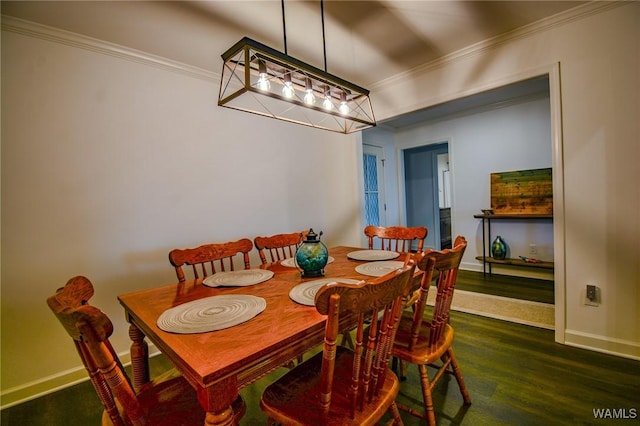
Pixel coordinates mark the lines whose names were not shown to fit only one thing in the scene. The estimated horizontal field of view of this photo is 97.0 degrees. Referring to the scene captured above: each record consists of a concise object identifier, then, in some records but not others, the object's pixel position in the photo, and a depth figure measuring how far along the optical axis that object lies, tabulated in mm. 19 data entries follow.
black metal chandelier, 1315
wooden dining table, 803
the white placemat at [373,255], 1989
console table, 3635
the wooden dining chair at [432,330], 1262
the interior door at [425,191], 5641
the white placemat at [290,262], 1926
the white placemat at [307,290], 1239
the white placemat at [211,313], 1023
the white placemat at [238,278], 1542
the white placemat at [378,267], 1629
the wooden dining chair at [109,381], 746
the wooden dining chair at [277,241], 2113
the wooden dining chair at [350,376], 839
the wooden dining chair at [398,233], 2226
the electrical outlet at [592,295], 2068
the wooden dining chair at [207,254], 1713
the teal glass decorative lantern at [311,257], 1579
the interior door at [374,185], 4730
